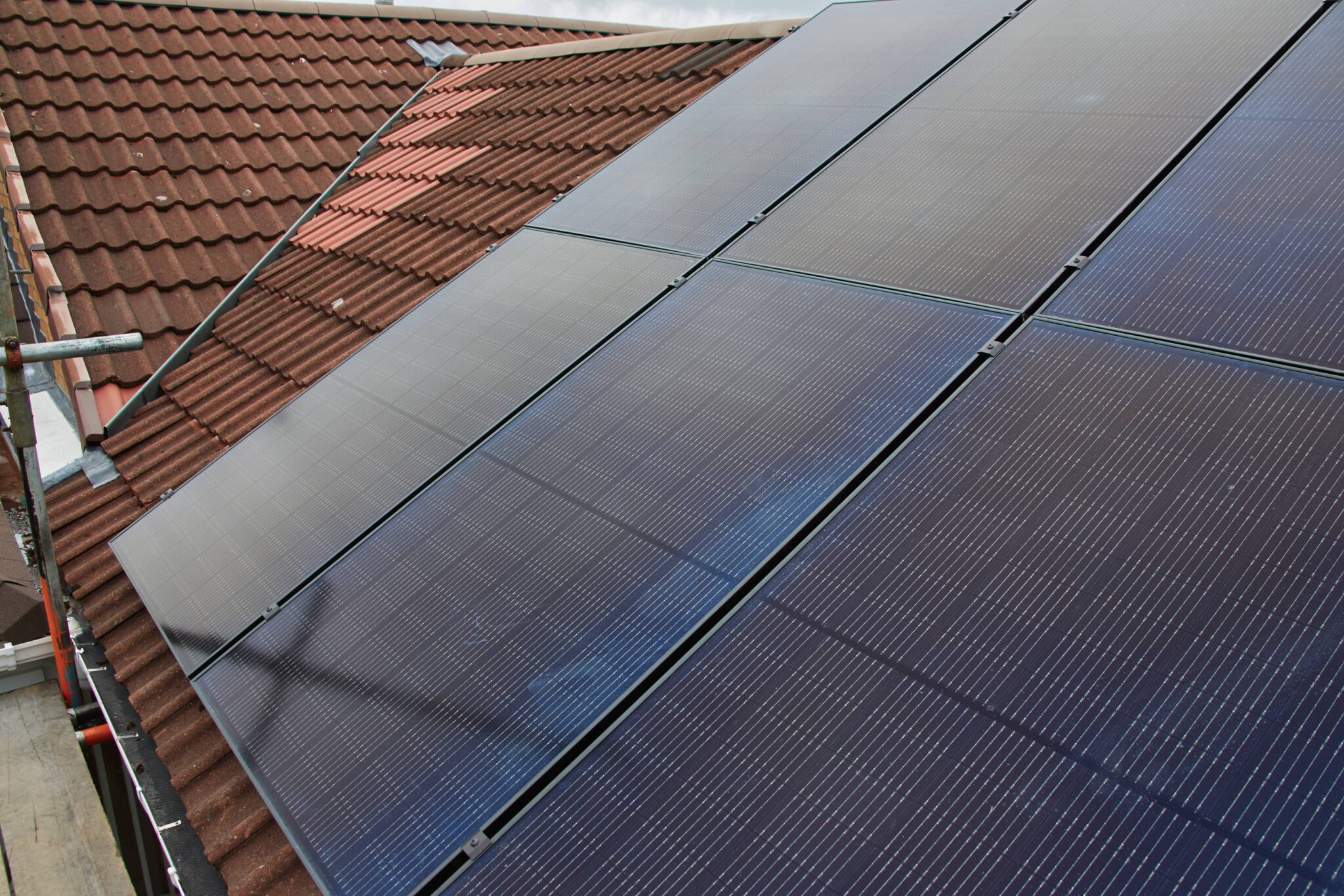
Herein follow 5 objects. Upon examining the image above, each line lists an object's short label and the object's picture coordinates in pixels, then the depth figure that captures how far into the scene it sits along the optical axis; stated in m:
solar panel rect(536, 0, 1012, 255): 5.07
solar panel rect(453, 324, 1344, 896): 2.14
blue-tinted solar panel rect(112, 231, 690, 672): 4.14
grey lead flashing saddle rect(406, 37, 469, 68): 10.00
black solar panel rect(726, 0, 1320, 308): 3.89
